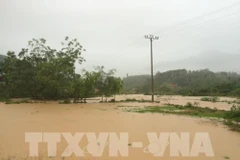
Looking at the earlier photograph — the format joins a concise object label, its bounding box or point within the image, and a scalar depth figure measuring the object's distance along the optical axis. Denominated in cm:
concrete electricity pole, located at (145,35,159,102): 2824
